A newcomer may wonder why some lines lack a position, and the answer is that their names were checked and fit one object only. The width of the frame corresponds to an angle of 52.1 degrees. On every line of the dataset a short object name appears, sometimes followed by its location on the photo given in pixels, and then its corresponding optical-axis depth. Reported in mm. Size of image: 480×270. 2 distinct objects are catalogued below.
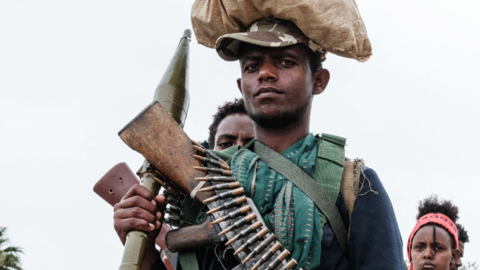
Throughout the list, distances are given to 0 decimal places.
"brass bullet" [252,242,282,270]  2795
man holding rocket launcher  2824
